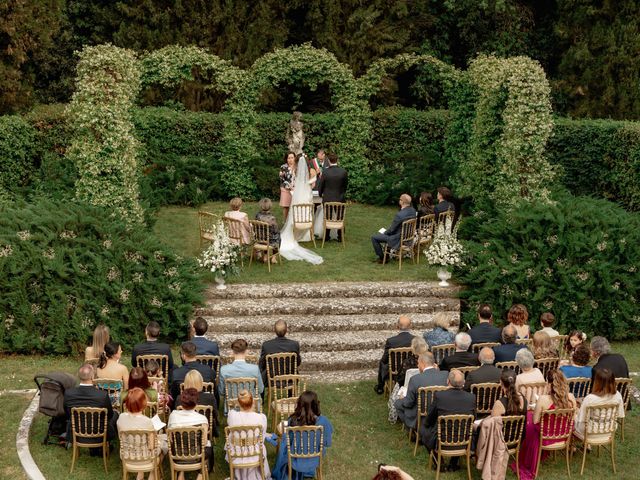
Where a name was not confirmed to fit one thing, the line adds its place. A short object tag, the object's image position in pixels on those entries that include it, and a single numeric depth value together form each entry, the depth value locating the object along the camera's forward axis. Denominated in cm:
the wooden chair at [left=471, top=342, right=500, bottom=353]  1425
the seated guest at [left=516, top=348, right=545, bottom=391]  1291
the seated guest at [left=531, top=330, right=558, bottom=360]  1368
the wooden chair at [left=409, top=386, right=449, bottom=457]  1286
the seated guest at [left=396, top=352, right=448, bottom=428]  1298
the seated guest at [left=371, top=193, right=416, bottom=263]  1917
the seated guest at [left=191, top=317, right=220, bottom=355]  1388
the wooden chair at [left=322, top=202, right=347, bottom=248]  2048
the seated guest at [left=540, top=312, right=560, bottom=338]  1470
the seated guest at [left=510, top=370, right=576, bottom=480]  1245
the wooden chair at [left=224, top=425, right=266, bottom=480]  1178
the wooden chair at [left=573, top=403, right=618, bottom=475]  1262
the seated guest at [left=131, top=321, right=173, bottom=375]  1359
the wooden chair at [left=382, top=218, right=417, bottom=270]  1912
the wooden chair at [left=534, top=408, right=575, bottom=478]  1238
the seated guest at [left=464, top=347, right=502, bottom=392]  1288
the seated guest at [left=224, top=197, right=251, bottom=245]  1902
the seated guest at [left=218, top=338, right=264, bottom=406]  1323
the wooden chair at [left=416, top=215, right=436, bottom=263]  1950
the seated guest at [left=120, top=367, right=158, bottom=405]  1214
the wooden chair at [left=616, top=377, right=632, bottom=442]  1320
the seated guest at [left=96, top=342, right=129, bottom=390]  1304
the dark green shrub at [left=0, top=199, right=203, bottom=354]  1652
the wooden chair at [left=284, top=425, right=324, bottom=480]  1183
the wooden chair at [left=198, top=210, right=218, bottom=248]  1991
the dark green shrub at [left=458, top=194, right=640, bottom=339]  1766
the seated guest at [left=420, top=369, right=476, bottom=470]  1220
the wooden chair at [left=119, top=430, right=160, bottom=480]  1174
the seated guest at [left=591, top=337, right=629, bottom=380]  1344
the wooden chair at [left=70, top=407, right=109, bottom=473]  1241
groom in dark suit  2064
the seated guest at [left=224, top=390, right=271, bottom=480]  1180
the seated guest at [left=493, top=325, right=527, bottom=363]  1383
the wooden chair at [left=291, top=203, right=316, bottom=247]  2023
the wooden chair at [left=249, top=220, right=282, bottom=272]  1887
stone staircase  1639
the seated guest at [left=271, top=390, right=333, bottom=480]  1177
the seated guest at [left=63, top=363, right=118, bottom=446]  1237
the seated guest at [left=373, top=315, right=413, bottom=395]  1424
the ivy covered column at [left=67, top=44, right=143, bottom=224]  1883
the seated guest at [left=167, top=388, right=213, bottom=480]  1178
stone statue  2348
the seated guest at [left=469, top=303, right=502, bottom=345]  1452
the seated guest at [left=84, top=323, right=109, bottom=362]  1352
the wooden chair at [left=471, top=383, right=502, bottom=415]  1280
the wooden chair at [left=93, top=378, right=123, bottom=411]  1286
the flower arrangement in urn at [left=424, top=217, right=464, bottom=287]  1800
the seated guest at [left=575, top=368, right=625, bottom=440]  1263
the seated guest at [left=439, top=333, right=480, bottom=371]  1338
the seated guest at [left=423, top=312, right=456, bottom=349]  1441
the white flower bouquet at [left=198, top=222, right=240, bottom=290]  1764
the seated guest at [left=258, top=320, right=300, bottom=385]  1402
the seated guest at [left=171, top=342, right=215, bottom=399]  1295
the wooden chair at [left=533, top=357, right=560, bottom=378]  1378
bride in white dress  1991
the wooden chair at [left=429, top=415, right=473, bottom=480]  1223
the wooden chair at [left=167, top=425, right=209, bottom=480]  1174
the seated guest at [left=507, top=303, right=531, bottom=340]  1492
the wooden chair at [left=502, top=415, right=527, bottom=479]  1219
